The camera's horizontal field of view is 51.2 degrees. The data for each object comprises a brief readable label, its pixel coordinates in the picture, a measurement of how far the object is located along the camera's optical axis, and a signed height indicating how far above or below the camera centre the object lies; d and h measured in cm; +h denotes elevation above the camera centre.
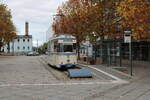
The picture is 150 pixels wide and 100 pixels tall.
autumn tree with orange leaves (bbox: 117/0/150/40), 1094 +256
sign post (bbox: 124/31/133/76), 1147 +97
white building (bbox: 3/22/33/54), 6999 +327
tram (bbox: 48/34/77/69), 1395 -10
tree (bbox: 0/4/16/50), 3050 +539
